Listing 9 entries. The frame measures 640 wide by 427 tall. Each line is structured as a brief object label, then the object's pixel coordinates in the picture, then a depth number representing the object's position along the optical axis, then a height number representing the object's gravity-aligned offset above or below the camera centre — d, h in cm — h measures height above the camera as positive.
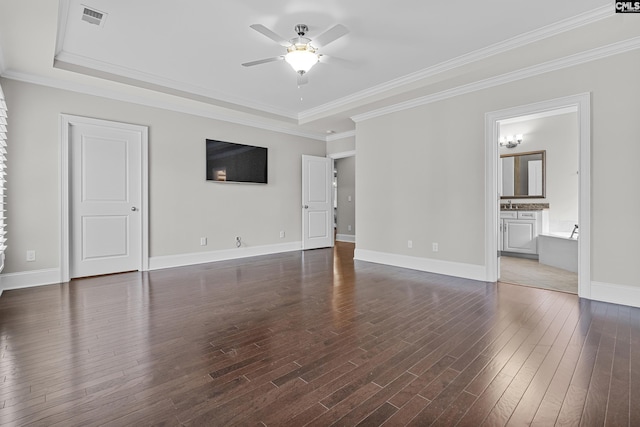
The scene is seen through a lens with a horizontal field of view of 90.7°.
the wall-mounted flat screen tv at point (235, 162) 550 +92
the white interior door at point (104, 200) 425 +17
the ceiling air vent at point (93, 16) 281 +179
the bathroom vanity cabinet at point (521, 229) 564 -30
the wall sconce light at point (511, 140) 614 +142
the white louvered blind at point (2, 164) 331 +53
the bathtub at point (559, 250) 468 -59
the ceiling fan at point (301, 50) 307 +161
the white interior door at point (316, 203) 683 +21
